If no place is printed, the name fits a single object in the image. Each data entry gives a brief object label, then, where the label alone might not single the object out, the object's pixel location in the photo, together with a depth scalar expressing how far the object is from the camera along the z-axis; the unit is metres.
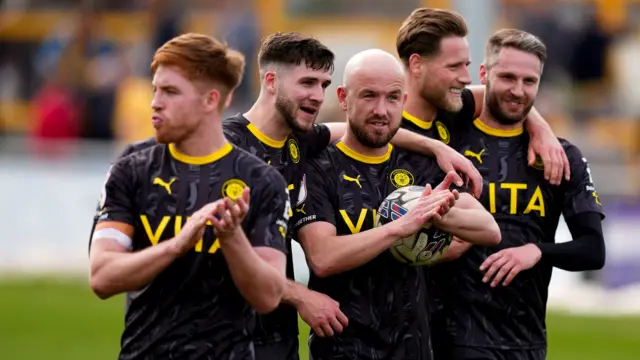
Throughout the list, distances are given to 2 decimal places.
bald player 15.35
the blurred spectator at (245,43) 45.31
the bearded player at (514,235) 16.94
